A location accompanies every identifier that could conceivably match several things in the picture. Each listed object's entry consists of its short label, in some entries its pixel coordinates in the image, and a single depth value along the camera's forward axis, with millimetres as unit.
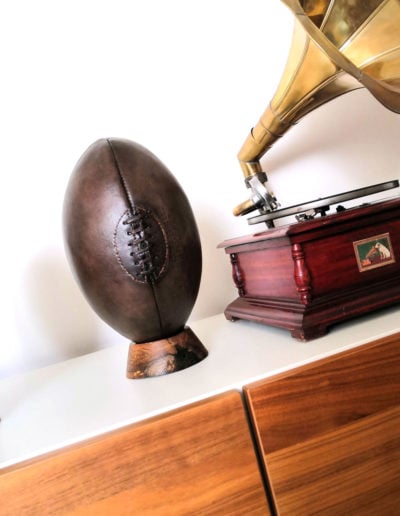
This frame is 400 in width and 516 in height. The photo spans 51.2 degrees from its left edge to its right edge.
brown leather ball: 614
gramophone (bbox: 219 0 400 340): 705
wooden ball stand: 668
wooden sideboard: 463
